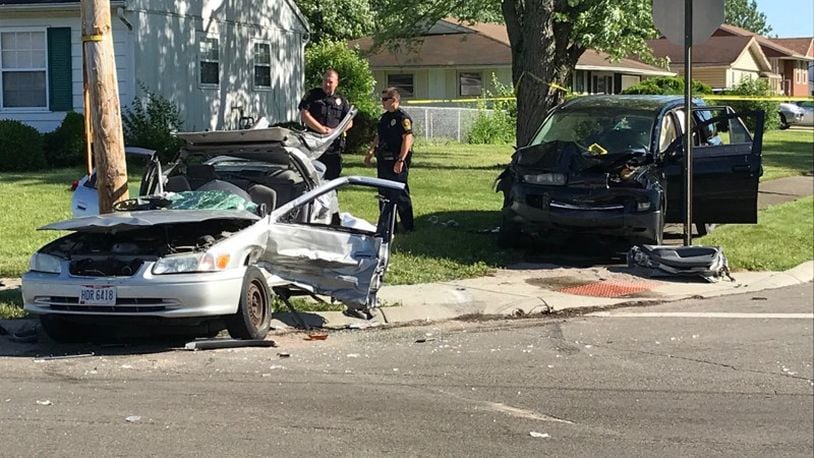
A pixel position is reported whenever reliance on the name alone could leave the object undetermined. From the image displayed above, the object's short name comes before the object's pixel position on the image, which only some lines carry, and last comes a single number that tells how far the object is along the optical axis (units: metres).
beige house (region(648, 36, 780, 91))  58.50
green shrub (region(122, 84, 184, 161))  20.08
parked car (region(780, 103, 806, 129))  51.65
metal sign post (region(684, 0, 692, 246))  11.23
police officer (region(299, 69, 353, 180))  12.55
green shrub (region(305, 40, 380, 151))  25.62
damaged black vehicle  11.26
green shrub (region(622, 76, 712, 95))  37.44
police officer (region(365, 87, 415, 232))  12.43
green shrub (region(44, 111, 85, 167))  19.41
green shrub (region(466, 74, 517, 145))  33.41
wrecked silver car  7.47
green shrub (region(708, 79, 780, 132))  38.97
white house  20.88
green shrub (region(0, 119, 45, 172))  18.45
